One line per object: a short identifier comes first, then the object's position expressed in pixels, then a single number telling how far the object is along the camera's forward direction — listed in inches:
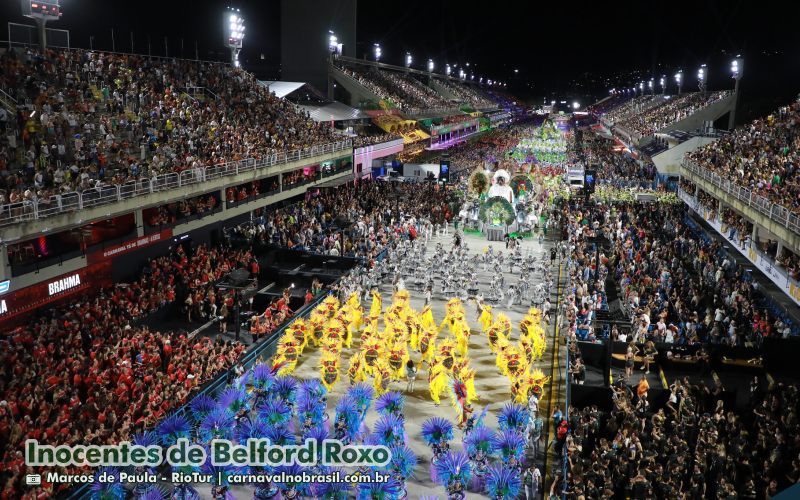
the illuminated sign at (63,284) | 799.1
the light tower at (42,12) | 1011.9
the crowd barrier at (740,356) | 690.2
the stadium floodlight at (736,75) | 2287.4
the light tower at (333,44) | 2362.2
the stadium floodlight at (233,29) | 1748.3
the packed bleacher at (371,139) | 1907.9
